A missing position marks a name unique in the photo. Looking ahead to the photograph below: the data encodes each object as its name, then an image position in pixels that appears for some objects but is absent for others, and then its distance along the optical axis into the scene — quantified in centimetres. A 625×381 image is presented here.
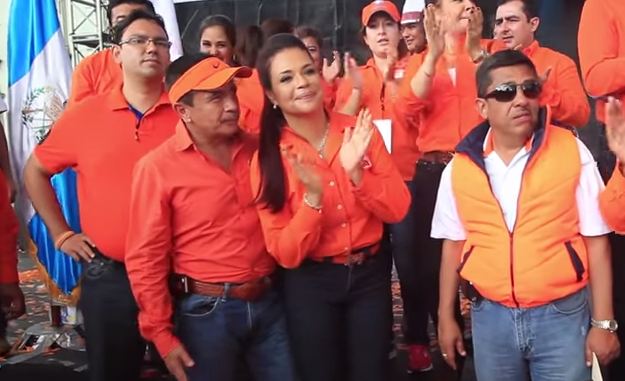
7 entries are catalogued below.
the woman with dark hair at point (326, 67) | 414
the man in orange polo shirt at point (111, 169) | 292
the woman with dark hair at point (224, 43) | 357
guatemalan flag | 511
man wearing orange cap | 257
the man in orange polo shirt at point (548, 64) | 330
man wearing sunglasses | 236
